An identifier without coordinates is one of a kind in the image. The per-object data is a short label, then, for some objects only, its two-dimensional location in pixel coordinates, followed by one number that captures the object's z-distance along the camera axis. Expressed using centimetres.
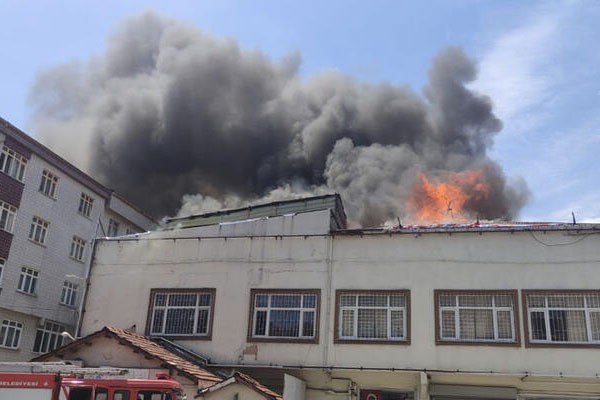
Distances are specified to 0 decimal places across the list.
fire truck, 1034
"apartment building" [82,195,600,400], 1620
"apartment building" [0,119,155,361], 2502
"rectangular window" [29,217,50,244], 2667
